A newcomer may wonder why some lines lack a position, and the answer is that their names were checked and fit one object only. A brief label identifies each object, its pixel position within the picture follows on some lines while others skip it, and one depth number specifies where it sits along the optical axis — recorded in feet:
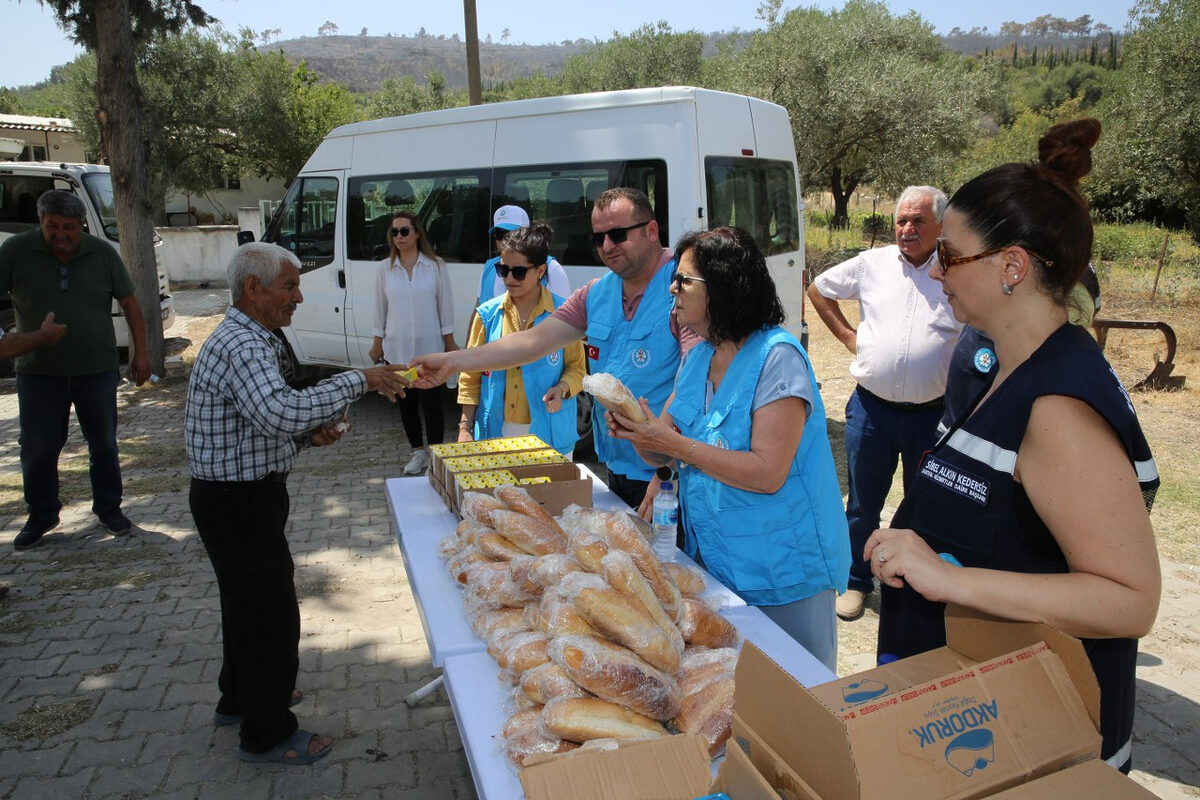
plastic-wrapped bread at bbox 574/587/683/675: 5.94
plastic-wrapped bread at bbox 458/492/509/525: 8.45
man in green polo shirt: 16.49
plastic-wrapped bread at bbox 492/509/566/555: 7.81
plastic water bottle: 8.65
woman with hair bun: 4.52
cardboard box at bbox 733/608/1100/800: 3.80
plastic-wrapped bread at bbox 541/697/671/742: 5.32
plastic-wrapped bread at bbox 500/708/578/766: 5.44
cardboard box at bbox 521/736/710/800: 4.57
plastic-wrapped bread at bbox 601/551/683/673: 6.30
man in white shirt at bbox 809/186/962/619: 12.60
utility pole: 42.93
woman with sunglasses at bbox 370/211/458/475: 20.39
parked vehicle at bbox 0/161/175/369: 33.91
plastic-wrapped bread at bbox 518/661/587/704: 5.64
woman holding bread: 7.48
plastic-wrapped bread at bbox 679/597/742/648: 6.56
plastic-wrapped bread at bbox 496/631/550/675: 6.19
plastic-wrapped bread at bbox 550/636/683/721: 5.53
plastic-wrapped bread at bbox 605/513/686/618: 6.67
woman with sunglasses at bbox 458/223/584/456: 13.39
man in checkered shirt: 8.84
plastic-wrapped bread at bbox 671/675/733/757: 5.53
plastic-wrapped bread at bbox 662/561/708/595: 7.36
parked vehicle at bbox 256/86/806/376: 19.52
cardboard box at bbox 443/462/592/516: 9.34
